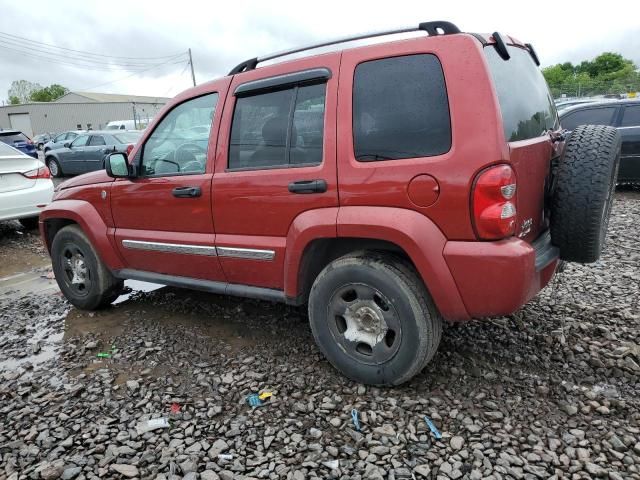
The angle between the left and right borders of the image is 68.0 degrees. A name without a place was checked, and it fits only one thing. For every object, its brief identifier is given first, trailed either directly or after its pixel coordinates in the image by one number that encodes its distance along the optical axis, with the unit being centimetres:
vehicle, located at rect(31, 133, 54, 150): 3217
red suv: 234
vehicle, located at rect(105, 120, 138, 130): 2684
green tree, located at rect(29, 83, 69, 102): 8588
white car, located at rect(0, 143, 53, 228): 660
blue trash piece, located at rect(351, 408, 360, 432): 250
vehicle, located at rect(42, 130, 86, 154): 1690
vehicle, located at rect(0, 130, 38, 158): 1742
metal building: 5366
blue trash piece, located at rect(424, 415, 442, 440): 239
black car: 788
